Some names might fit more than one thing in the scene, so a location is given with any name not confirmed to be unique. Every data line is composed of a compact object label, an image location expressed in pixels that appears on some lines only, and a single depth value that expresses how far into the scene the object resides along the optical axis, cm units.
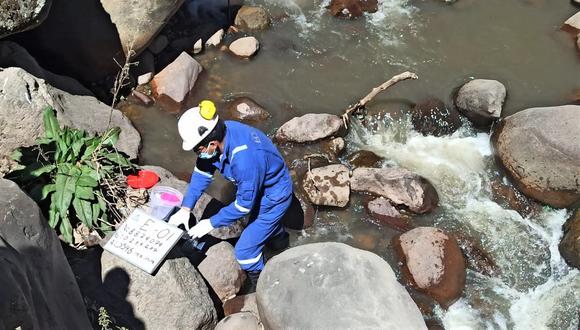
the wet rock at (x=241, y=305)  640
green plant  641
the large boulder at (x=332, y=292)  560
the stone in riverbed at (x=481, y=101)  864
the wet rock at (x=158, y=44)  921
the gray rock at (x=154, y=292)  566
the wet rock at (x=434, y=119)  876
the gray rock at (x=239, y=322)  601
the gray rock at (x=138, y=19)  828
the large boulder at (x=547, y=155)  776
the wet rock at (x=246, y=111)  863
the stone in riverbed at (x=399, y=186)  770
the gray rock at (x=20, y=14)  652
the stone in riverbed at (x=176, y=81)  870
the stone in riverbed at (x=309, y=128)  826
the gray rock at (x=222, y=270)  645
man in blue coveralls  535
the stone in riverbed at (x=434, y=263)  696
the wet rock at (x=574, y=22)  1023
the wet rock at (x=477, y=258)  727
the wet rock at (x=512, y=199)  791
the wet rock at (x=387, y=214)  762
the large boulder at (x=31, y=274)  392
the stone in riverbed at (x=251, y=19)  994
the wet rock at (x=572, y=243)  731
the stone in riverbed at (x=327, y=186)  768
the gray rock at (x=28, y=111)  681
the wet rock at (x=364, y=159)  820
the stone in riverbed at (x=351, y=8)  1033
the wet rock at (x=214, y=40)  959
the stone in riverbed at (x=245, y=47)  942
